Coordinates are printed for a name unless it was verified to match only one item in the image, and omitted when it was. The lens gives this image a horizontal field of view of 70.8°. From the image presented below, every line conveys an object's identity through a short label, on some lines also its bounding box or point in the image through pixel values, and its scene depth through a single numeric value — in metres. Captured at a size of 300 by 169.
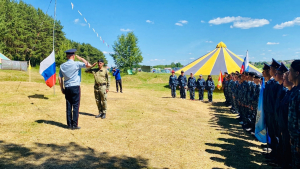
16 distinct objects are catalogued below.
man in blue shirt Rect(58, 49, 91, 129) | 5.53
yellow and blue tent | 19.09
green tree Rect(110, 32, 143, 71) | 39.47
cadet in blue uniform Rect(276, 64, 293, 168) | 3.51
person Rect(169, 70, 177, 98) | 14.37
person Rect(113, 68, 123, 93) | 15.87
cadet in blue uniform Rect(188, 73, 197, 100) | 14.48
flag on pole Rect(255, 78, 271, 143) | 4.79
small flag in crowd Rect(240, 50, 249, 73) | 11.07
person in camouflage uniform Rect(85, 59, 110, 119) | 6.98
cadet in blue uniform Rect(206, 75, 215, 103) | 13.91
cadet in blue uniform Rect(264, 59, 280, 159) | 4.41
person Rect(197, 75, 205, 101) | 14.33
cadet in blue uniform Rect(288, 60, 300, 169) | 2.96
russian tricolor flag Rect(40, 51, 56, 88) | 10.01
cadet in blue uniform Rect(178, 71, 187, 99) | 14.20
